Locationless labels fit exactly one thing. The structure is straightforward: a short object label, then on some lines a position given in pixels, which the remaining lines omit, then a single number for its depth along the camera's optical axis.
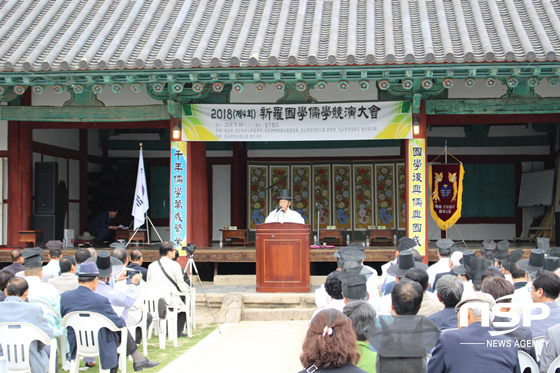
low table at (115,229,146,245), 11.61
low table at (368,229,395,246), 11.21
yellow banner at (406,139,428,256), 9.23
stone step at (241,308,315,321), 8.12
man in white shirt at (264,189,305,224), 8.88
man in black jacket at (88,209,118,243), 12.27
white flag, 10.02
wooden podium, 8.63
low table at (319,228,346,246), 11.39
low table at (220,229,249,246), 11.42
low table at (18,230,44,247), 10.10
